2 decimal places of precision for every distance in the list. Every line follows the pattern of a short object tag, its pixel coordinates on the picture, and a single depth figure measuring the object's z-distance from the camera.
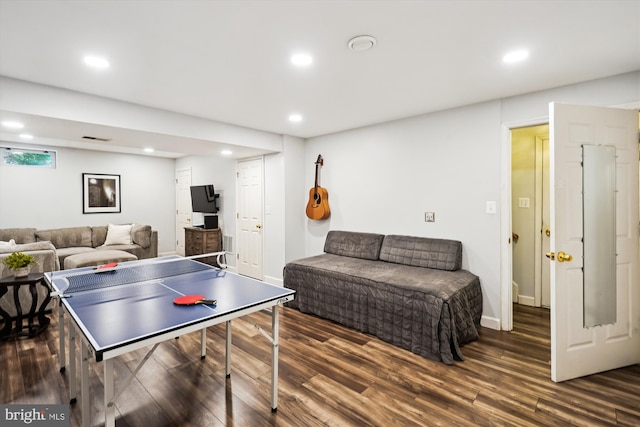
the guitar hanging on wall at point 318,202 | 4.59
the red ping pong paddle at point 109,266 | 2.47
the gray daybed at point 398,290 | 2.64
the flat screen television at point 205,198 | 6.16
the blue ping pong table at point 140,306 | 1.33
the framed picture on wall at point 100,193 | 6.30
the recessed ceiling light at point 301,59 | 2.21
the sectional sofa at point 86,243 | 3.77
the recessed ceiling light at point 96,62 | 2.23
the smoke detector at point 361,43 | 1.98
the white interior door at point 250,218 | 5.17
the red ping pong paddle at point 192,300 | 1.70
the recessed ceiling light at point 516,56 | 2.17
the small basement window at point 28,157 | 5.45
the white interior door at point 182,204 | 7.19
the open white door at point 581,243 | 2.26
